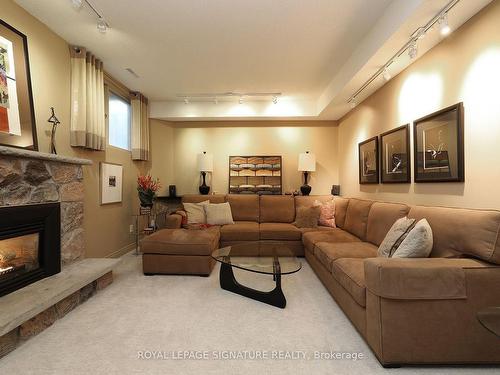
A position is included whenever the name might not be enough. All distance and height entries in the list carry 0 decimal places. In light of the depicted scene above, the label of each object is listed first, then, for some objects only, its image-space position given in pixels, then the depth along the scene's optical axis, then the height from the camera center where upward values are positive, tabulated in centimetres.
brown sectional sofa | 153 -68
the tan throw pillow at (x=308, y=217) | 409 -48
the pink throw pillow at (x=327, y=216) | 414 -47
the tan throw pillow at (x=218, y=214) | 420 -44
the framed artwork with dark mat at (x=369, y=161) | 347 +37
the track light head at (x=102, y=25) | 238 +153
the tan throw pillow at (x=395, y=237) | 207 -41
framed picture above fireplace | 210 +82
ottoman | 314 -85
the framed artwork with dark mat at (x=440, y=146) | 210 +37
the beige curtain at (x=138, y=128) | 432 +102
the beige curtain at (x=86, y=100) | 290 +104
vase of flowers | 407 -6
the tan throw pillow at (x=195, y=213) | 409 -42
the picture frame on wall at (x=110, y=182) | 348 +8
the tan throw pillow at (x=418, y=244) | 178 -40
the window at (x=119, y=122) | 389 +108
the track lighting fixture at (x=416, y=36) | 187 +129
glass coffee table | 235 -76
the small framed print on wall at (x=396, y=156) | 279 +37
